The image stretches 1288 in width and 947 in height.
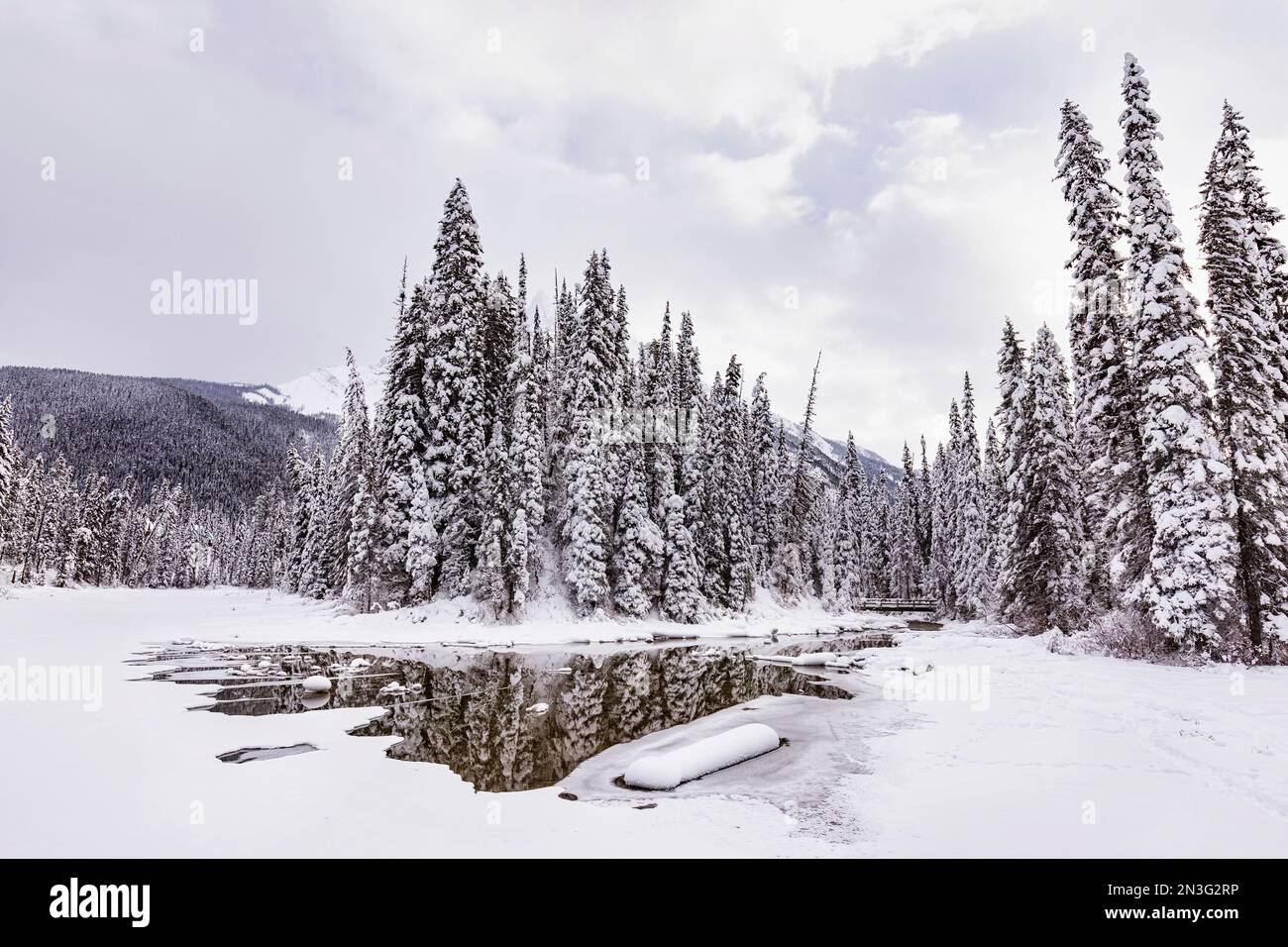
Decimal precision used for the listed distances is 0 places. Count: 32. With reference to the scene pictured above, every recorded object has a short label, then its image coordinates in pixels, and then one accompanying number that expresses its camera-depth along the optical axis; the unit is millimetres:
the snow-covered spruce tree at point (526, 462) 36375
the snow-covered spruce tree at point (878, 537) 97125
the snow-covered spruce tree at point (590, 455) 39156
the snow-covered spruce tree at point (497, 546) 35875
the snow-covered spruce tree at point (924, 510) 82062
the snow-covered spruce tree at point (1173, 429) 19422
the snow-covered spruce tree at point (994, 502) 44000
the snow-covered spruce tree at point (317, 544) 59812
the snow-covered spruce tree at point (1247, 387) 20547
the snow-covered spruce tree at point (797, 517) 59750
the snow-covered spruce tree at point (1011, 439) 34000
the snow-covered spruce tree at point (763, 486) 56562
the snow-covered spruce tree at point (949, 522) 61594
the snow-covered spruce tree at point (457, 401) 37594
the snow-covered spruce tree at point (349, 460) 44531
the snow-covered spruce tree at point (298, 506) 69312
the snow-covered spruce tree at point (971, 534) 49750
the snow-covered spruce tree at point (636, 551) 41062
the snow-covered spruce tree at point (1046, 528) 31672
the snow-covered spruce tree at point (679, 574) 43000
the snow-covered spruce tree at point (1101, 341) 24078
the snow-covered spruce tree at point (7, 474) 57497
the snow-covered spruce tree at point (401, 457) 37094
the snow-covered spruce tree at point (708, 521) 47062
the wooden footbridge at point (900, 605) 77438
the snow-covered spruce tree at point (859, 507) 84375
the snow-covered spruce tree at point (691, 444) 46156
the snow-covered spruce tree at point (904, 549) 85562
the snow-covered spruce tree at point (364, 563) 38219
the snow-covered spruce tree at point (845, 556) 73812
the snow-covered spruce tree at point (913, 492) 83625
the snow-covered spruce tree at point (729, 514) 48312
